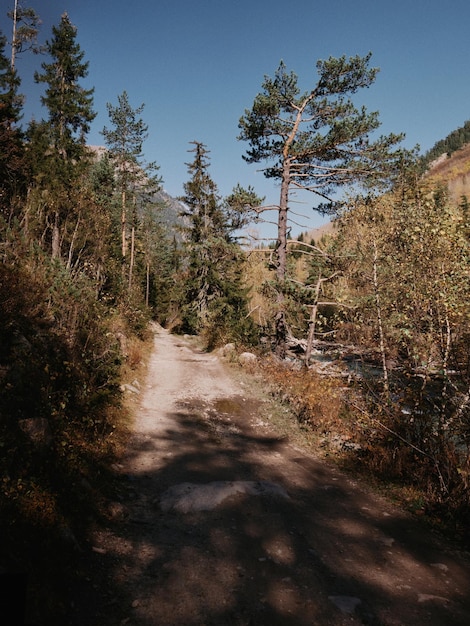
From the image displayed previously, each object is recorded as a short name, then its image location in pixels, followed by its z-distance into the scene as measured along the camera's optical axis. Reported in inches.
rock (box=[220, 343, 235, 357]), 715.8
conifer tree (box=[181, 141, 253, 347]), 1098.9
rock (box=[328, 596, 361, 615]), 152.5
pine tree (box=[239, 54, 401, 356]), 528.4
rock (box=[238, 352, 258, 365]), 653.8
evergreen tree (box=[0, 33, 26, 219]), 596.7
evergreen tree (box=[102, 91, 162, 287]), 1205.7
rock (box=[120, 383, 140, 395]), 425.5
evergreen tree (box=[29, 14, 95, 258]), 861.8
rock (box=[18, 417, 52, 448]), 197.2
